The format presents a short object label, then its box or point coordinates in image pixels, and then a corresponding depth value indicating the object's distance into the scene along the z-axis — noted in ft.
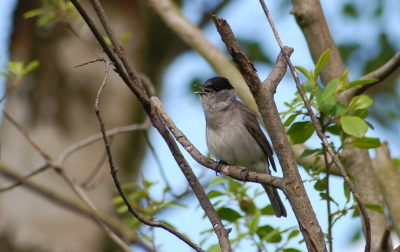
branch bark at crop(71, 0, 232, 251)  16.25
